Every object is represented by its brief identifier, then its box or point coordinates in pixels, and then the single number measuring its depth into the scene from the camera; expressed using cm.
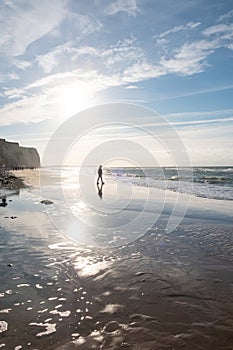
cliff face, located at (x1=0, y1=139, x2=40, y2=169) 14862
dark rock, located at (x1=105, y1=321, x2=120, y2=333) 504
